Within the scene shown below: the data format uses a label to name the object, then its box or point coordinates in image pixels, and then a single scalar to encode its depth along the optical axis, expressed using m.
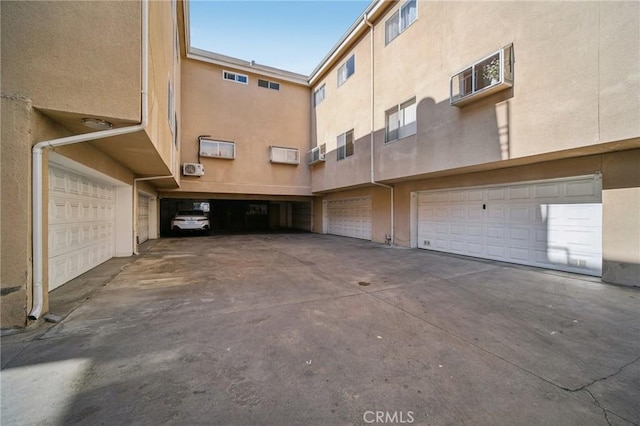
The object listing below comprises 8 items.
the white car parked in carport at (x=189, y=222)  12.66
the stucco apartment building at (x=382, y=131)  3.09
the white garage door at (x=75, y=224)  4.41
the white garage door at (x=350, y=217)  11.71
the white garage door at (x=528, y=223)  5.35
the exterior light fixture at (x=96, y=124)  3.42
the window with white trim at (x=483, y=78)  5.47
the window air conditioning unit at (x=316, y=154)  12.69
